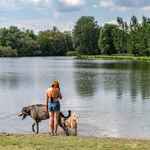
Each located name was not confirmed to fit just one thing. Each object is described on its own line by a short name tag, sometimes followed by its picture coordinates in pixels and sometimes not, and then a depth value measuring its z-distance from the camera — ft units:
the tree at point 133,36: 303.48
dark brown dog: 27.22
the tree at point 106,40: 347.97
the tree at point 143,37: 270.26
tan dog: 29.32
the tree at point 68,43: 503.20
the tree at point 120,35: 338.95
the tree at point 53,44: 474.90
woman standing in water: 25.84
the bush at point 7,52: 398.21
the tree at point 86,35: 355.77
